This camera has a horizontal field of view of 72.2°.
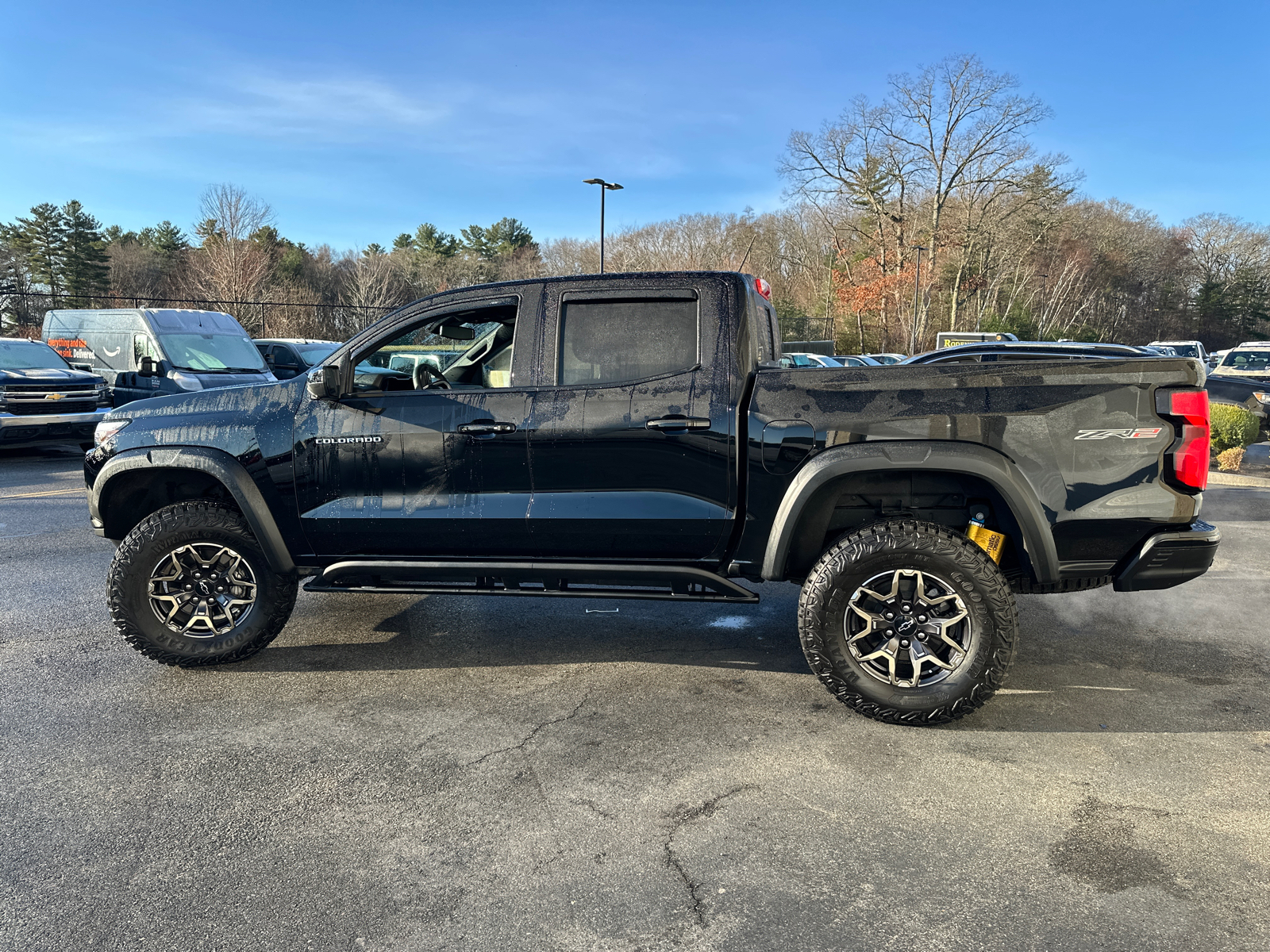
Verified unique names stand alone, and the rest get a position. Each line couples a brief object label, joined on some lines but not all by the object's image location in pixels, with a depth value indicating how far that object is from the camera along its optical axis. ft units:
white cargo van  48.06
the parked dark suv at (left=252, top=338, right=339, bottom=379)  71.77
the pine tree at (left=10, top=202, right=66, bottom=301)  185.26
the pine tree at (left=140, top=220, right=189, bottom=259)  209.26
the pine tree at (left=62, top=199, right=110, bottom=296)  183.11
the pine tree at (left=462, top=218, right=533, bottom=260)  268.21
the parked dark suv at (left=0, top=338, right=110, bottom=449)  39.47
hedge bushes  38.47
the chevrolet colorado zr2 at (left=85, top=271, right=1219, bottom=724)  12.07
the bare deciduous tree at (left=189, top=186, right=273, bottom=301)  128.98
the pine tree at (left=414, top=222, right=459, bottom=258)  256.11
